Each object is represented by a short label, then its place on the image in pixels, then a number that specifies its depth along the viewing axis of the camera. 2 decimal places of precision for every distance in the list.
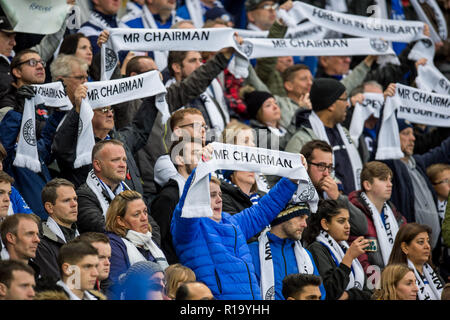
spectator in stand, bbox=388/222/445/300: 17.77
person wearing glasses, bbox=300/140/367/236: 17.95
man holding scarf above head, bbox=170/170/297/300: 14.22
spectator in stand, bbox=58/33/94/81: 19.23
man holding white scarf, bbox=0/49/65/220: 16.09
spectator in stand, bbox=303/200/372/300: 16.23
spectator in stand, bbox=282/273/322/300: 14.31
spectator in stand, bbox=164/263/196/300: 13.53
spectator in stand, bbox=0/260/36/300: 11.49
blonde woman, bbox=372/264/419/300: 16.11
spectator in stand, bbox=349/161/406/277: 18.61
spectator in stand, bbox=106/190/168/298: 14.49
